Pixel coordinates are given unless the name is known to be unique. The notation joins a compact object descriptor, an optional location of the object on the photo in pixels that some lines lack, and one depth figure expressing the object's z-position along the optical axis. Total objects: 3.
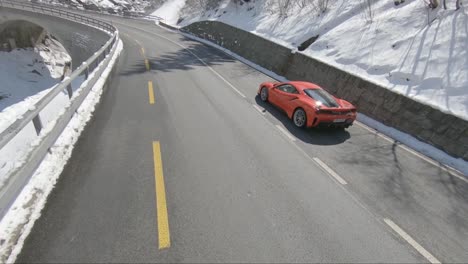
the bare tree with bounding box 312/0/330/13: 17.60
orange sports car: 7.61
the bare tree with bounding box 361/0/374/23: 13.81
